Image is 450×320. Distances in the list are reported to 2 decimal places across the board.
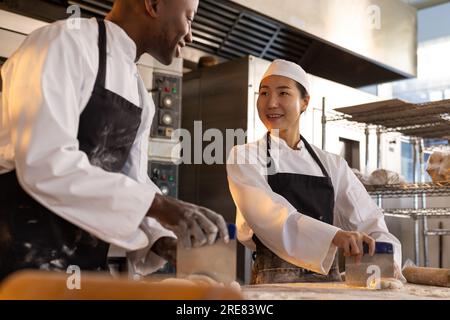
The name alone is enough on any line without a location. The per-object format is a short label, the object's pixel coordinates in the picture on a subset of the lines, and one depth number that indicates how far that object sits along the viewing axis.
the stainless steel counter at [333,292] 1.19
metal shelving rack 2.88
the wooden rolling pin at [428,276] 1.71
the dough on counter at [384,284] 1.50
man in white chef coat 1.06
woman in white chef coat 1.78
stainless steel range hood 3.10
